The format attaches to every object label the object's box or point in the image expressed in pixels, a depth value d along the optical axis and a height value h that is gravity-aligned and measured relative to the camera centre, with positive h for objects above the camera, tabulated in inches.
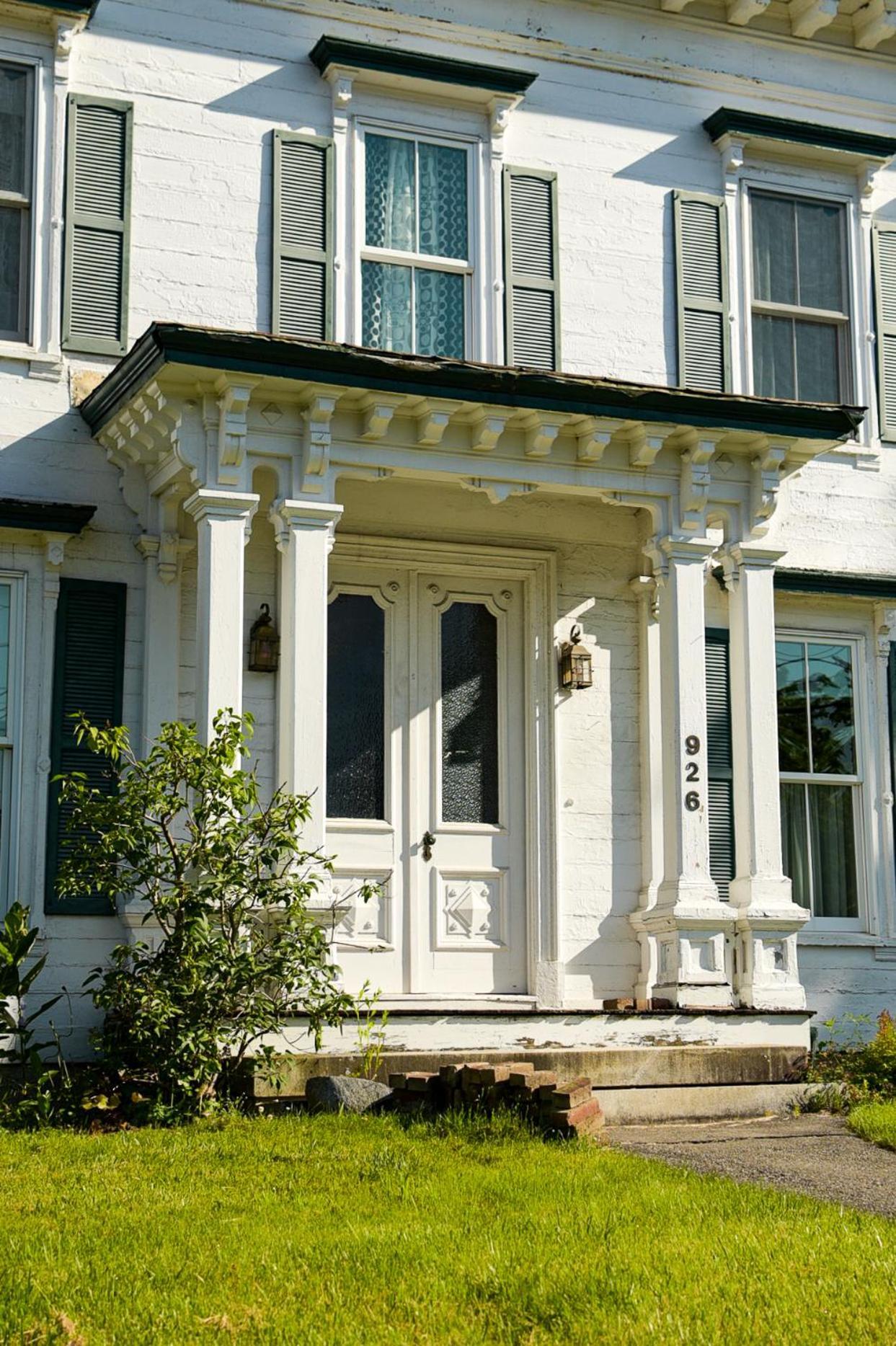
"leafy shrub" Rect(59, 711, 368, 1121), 347.6 +3.7
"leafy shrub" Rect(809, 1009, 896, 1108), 406.3 -29.4
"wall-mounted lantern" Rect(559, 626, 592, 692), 465.1 +70.0
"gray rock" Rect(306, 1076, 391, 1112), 346.0 -28.8
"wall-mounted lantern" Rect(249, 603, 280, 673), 434.3 +70.2
